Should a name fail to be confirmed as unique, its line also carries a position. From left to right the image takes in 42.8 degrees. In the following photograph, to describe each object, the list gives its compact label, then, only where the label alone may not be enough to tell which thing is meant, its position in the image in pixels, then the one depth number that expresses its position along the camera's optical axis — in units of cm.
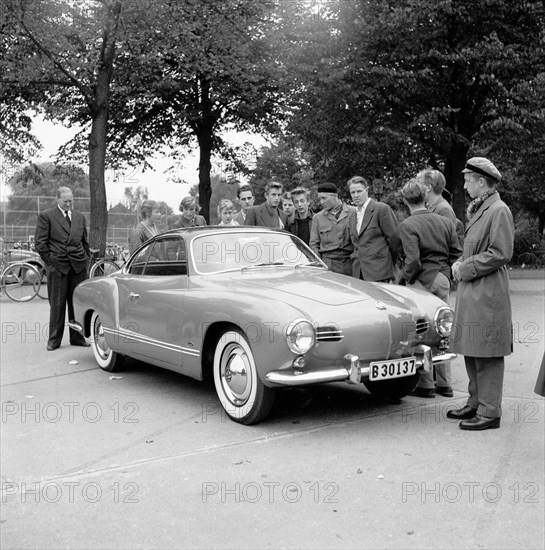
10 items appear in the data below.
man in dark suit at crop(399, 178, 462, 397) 638
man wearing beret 800
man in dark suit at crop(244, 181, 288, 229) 930
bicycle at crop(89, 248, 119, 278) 1636
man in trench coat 521
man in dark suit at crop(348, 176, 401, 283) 730
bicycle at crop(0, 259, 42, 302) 1551
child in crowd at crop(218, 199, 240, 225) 973
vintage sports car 520
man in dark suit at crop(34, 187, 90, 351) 929
